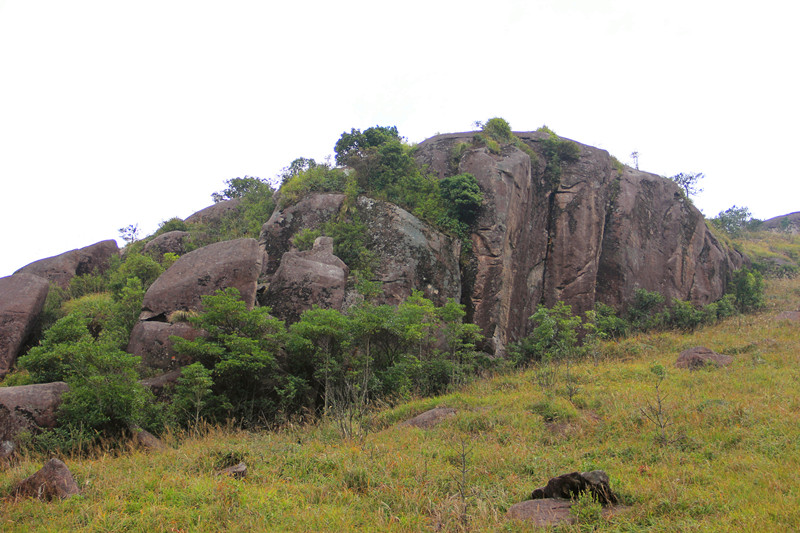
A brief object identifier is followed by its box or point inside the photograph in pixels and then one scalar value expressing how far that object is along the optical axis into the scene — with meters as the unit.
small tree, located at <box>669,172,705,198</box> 38.41
